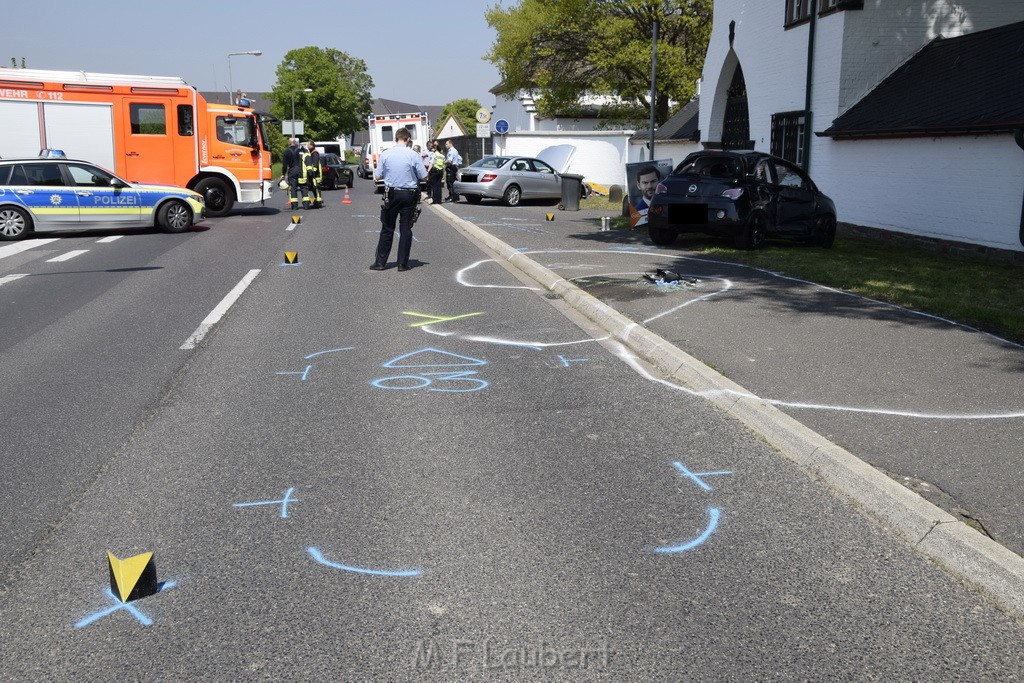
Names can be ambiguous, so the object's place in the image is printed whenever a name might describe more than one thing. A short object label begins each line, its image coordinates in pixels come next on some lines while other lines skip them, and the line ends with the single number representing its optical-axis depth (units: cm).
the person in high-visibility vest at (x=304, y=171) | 2581
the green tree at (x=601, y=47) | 3884
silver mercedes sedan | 2816
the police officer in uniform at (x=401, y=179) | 1203
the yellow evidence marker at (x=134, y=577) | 354
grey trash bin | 2573
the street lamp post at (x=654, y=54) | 2484
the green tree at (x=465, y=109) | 11431
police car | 1744
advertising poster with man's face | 1839
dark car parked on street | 4078
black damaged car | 1464
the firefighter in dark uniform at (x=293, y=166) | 2581
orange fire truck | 2091
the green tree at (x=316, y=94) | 10706
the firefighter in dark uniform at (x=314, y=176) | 2631
